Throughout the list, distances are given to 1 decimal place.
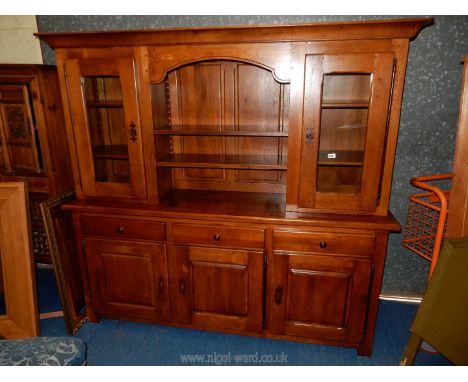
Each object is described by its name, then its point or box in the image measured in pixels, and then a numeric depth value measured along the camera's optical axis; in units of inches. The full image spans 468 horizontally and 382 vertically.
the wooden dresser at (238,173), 65.8
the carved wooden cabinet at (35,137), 84.4
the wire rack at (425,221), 69.2
